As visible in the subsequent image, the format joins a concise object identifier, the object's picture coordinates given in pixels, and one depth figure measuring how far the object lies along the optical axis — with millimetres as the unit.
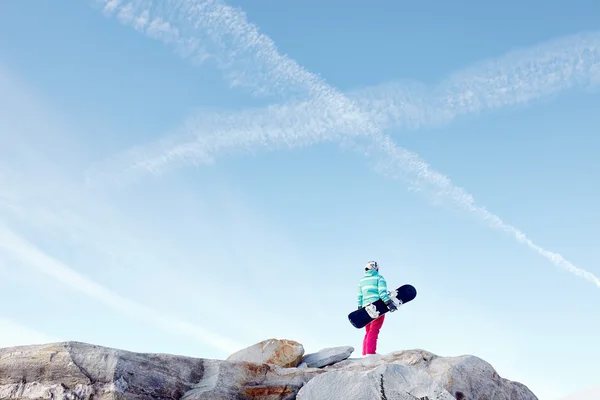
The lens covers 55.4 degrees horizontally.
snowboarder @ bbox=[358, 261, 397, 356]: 17422
